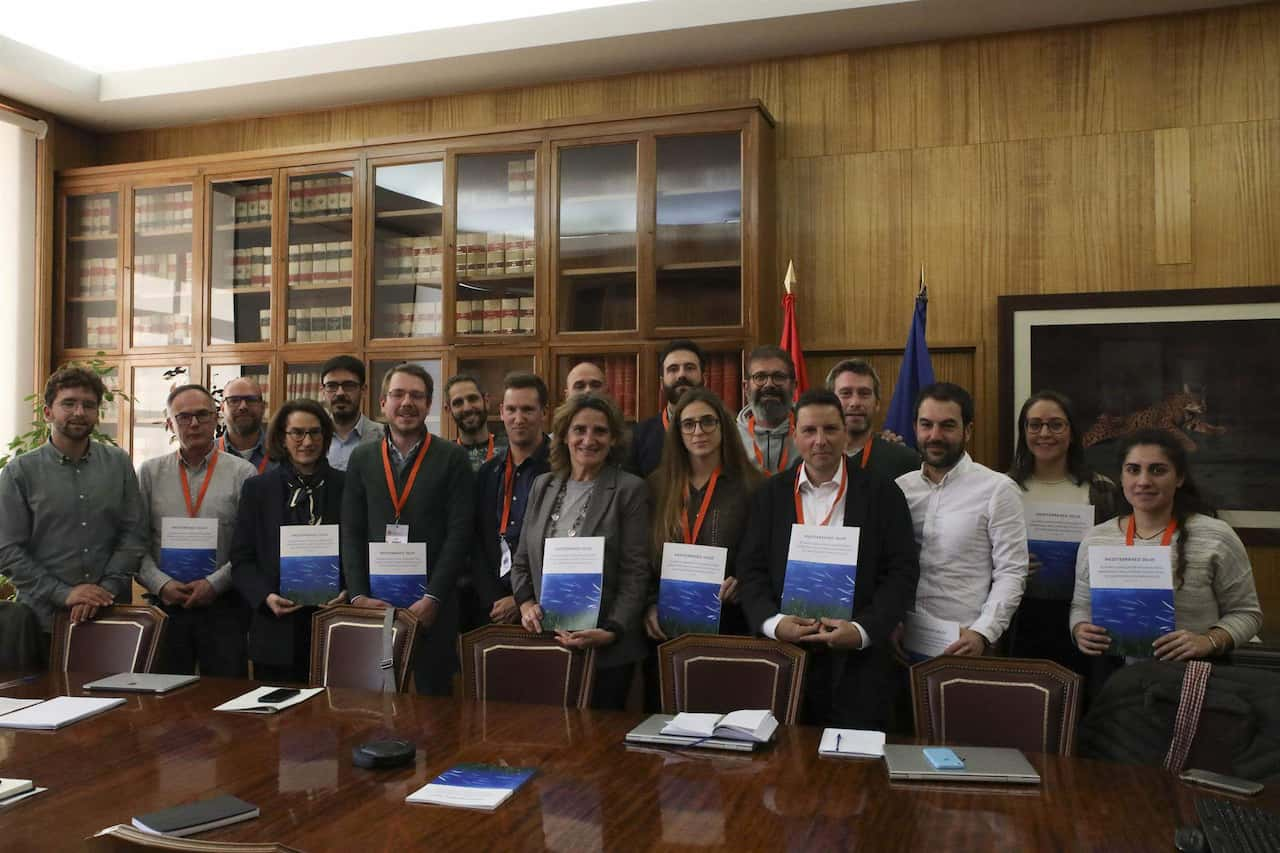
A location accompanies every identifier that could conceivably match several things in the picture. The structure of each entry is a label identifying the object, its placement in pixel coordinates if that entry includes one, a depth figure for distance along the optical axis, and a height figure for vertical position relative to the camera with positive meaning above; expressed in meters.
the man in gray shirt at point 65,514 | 3.44 -0.30
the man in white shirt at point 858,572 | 2.71 -0.38
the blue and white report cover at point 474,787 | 1.72 -0.66
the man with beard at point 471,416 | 3.90 +0.08
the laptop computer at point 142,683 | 2.53 -0.68
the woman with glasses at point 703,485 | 3.03 -0.16
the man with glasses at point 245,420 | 4.16 +0.06
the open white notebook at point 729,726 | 2.06 -0.65
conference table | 1.58 -0.67
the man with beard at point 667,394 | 3.68 +0.17
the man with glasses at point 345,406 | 3.97 +0.12
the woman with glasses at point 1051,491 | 3.03 -0.18
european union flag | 4.49 +0.27
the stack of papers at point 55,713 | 2.22 -0.68
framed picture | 4.32 +0.30
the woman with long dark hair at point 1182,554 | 2.60 -0.32
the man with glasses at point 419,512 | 3.34 -0.28
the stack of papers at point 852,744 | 1.99 -0.66
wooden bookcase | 4.83 +0.98
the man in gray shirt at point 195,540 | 3.51 -0.40
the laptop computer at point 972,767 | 1.83 -0.65
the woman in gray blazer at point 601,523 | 2.91 -0.28
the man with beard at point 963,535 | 2.77 -0.30
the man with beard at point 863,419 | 3.35 +0.06
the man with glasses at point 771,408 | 3.58 +0.10
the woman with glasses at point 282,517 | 3.33 -0.30
